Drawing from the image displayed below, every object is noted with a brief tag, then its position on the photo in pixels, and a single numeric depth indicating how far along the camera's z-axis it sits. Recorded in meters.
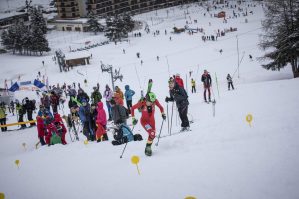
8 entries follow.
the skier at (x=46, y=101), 20.83
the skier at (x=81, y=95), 16.56
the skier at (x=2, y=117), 19.27
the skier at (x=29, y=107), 18.78
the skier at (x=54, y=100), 20.48
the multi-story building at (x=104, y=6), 107.25
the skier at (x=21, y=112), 19.05
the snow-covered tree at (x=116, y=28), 71.25
